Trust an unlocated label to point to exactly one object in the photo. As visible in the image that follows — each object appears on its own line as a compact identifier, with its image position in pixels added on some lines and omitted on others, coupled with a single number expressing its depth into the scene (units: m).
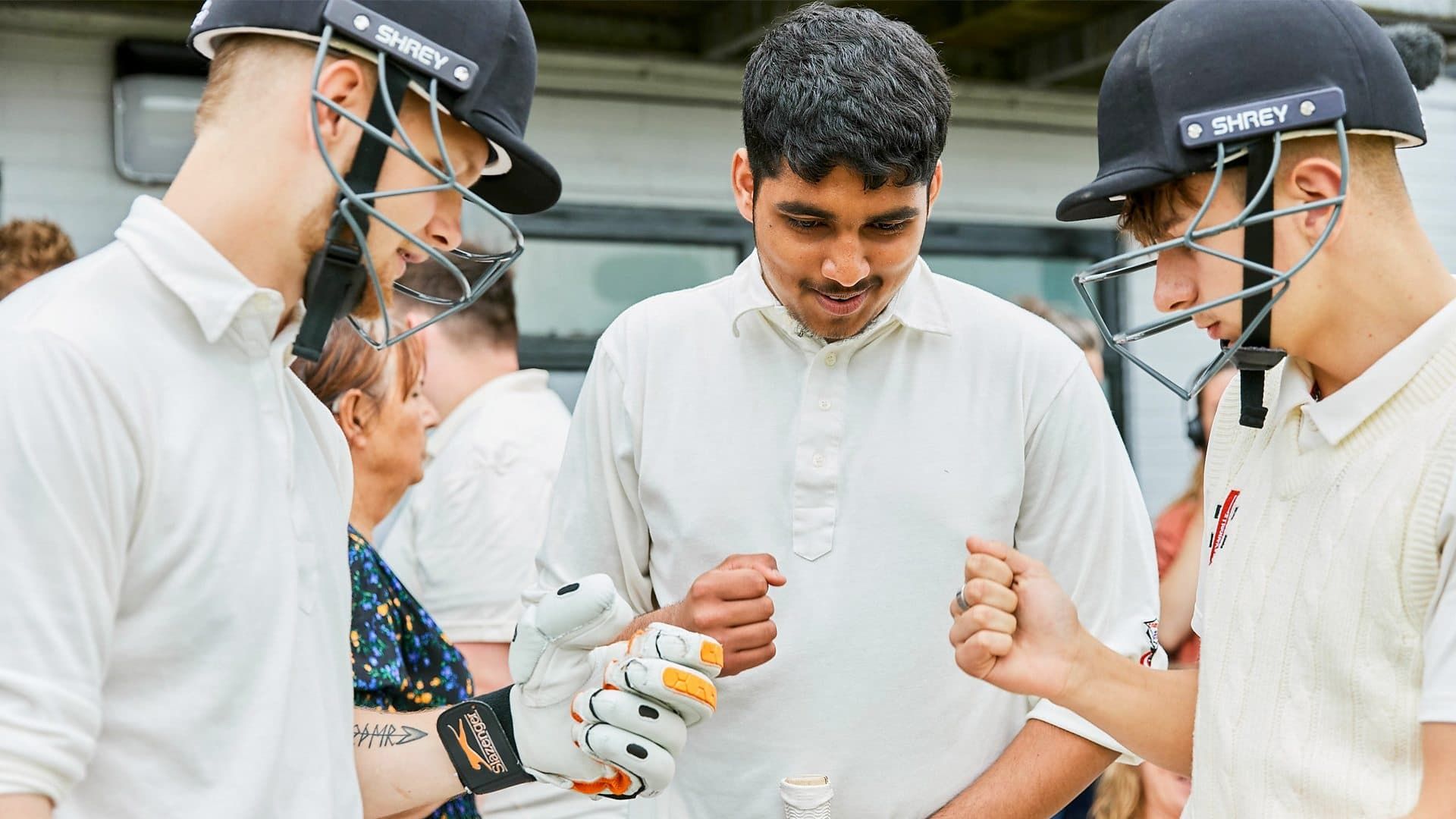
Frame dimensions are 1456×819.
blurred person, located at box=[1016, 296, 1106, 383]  4.75
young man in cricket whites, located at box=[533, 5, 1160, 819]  2.10
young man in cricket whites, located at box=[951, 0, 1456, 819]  1.47
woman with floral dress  2.30
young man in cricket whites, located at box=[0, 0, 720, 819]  1.28
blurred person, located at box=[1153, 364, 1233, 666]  3.78
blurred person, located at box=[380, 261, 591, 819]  3.32
